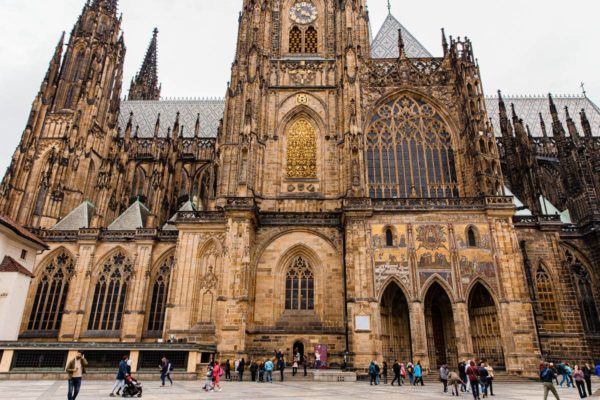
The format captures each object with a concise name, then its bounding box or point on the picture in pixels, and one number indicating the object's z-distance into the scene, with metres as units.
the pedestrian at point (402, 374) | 18.56
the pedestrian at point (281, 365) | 18.08
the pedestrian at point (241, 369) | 18.67
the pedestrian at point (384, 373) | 18.67
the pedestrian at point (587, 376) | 14.27
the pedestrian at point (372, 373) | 17.62
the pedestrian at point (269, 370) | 17.64
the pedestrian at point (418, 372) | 17.64
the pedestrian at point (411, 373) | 18.70
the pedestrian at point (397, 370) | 17.70
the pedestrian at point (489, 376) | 13.19
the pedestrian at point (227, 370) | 18.89
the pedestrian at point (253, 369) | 18.39
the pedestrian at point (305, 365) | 20.09
